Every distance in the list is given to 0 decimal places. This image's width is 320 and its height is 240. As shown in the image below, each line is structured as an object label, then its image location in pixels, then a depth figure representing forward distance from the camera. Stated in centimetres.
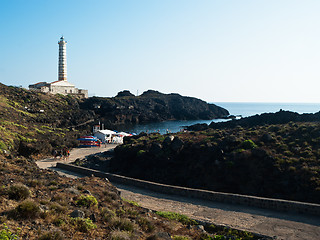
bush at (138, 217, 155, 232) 967
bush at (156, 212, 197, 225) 1248
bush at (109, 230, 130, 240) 793
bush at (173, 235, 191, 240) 949
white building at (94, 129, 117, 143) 4853
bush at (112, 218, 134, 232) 899
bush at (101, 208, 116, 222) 944
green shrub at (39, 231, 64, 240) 711
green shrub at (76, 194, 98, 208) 1031
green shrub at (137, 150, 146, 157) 2894
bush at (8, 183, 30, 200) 950
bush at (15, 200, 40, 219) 810
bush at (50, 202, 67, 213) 905
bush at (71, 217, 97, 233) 825
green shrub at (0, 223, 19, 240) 652
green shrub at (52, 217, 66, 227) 813
